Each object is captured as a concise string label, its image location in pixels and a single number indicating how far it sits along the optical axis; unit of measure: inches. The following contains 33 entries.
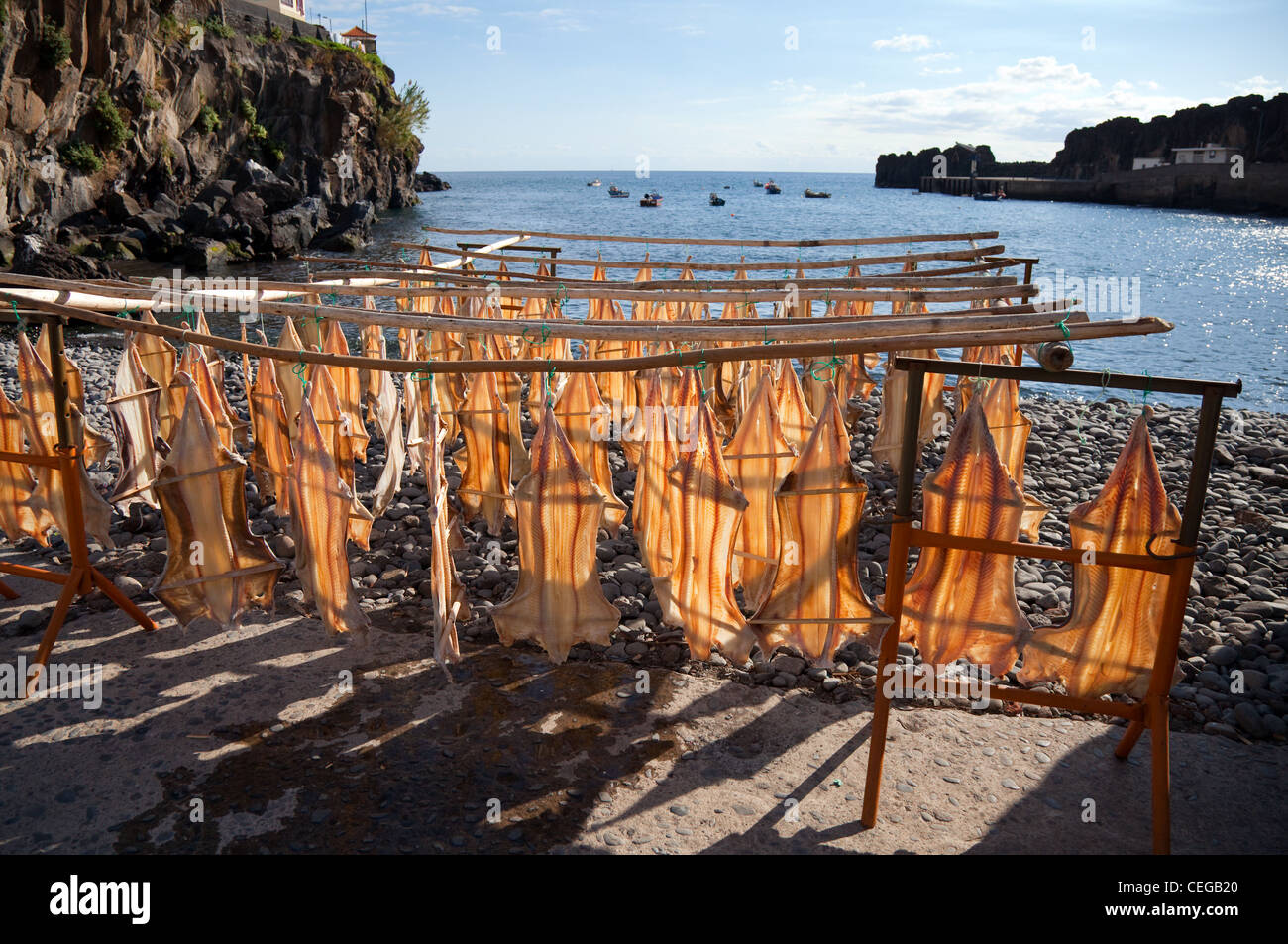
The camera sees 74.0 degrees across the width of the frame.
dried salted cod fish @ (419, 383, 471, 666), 159.2
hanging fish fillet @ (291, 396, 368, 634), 162.2
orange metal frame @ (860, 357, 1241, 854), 125.3
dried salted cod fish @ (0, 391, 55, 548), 210.2
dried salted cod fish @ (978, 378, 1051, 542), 223.8
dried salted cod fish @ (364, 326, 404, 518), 225.3
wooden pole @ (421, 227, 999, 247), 318.0
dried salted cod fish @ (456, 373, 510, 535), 220.4
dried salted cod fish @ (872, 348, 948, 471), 290.2
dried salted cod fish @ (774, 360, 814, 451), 200.4
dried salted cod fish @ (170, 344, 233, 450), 206.4
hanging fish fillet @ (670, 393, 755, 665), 159.5
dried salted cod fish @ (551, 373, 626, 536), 219.0
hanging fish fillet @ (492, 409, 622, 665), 154.3
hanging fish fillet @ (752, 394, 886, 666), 150.3
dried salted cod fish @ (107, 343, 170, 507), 211.8
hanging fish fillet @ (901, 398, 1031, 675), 140.9
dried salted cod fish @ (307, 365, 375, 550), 207.0
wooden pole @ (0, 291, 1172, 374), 133.6
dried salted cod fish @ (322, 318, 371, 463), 259.9
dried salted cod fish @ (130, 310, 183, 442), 251.3
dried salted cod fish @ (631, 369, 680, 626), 170.6
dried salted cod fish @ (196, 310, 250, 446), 235.0
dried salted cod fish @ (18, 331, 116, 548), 201.2
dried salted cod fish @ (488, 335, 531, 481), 222.5
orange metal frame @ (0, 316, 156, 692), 183.0
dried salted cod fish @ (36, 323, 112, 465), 211.5
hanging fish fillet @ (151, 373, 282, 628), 167.6
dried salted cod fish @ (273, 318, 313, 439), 257.0
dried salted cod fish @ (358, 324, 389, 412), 326.6
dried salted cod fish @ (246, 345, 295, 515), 252.4
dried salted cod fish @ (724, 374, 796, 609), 171.6
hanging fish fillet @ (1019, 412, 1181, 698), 134.7
